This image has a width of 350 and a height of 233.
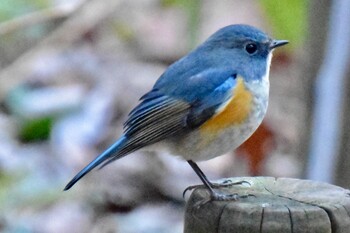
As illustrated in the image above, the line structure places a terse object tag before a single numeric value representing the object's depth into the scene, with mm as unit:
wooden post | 5398
